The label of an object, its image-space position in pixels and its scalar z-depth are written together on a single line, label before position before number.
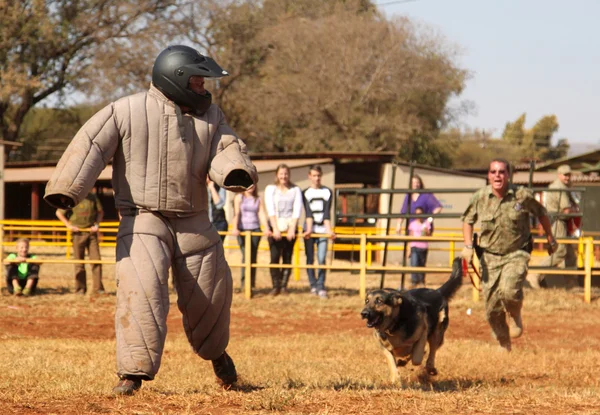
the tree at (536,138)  77.44
